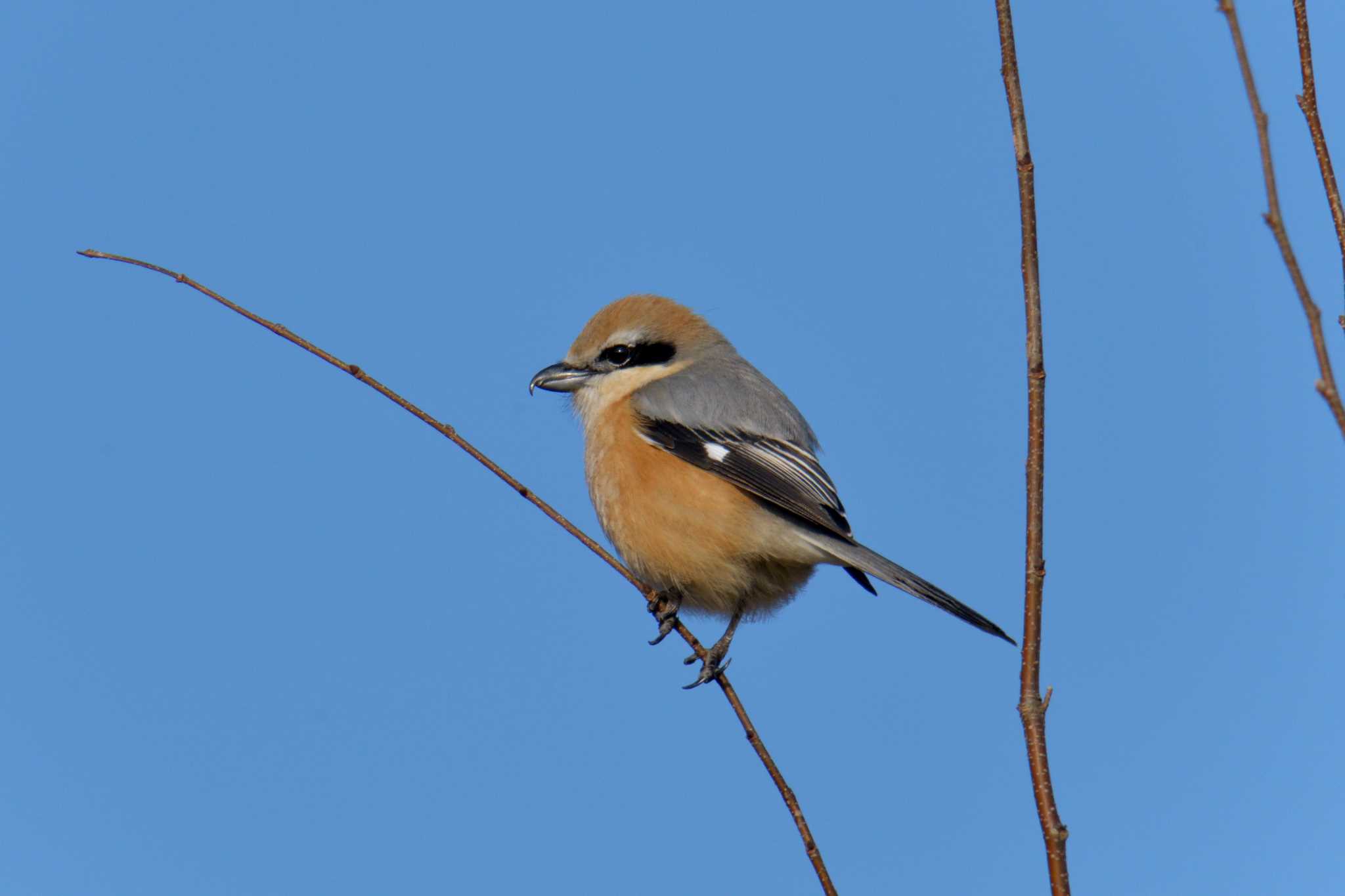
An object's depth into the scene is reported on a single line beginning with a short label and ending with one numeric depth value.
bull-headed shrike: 6.34
